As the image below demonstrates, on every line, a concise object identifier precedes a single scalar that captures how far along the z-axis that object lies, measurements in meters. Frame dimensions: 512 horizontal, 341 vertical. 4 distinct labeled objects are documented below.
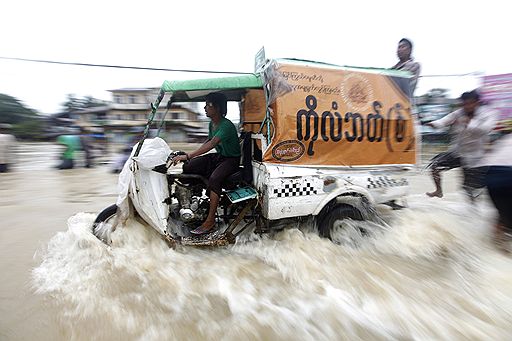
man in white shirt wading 4.31
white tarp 3.68
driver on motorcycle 3.86
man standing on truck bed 4.64
